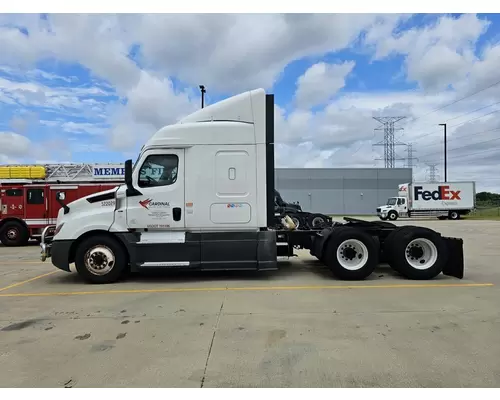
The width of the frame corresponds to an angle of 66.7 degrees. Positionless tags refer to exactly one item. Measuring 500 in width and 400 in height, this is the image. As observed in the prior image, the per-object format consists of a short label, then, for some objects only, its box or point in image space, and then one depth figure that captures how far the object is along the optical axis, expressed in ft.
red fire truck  54.03
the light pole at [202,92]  70.33
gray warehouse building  204.23
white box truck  128.88
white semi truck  25.29
